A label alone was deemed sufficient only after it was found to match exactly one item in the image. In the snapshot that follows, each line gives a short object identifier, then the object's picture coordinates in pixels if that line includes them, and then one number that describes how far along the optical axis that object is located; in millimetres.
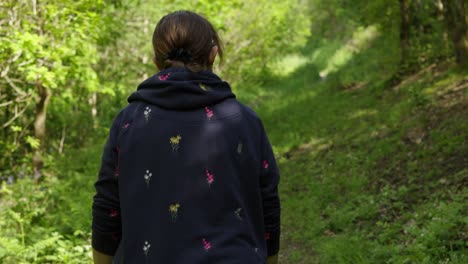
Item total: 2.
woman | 1852
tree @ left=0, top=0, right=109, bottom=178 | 6784
